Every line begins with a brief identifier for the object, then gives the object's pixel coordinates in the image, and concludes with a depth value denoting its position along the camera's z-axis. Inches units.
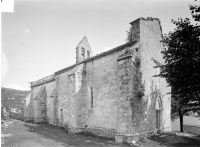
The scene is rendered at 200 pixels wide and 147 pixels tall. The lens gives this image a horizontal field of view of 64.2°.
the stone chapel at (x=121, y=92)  457.4
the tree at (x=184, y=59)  366.6
